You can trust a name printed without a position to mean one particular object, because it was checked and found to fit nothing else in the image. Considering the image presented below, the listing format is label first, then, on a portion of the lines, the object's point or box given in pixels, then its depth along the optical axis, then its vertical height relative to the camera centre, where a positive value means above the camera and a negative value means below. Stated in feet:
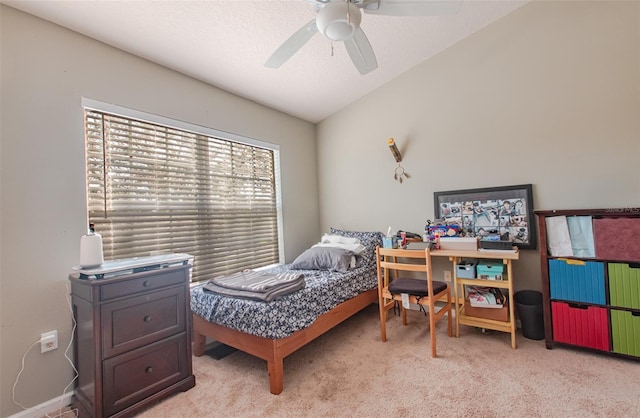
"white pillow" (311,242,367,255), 9.50 -1.15
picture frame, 8.32 -0.15
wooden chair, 7.14 -2.15
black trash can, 7.59 -3.09
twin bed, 5.95 -2.37
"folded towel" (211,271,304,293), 6.51 -1.60
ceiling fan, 4.67 +3.44
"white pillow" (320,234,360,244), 10.19 -0.96
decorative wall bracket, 10.33 +1.71
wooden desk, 7.27 -2.08
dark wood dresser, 5.08 -2.27
